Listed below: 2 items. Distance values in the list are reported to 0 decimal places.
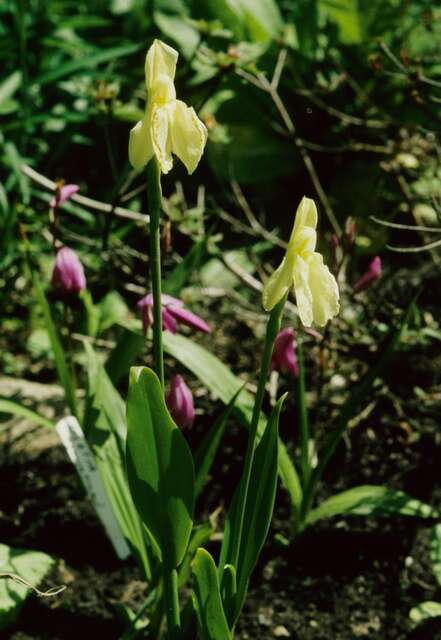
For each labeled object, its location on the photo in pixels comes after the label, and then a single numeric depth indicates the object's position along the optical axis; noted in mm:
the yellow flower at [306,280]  1013
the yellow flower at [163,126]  998
